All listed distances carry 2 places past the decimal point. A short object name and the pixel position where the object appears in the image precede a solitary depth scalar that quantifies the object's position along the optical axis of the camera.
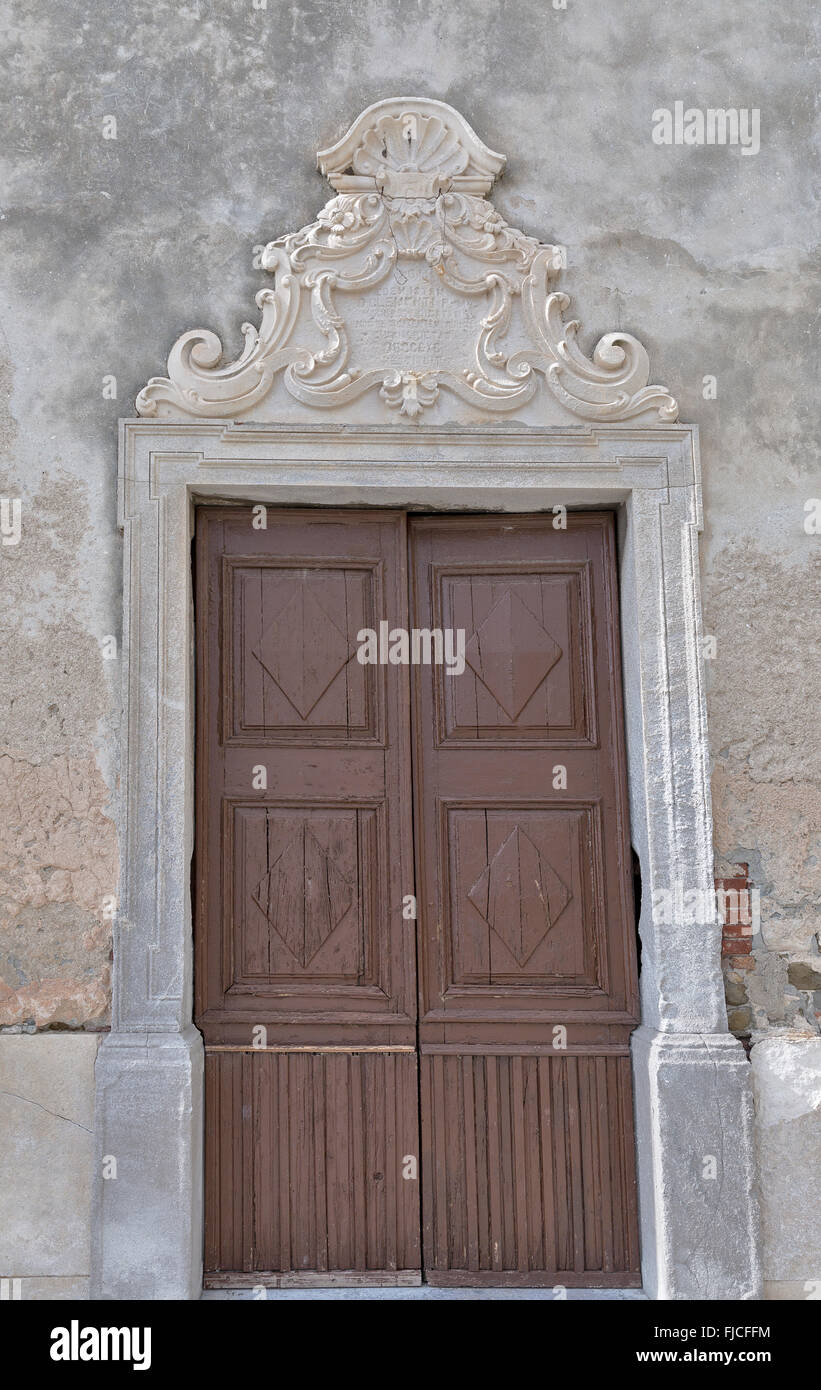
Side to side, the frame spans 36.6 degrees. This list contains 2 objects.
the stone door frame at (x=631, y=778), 3.80
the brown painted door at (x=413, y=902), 4.02
